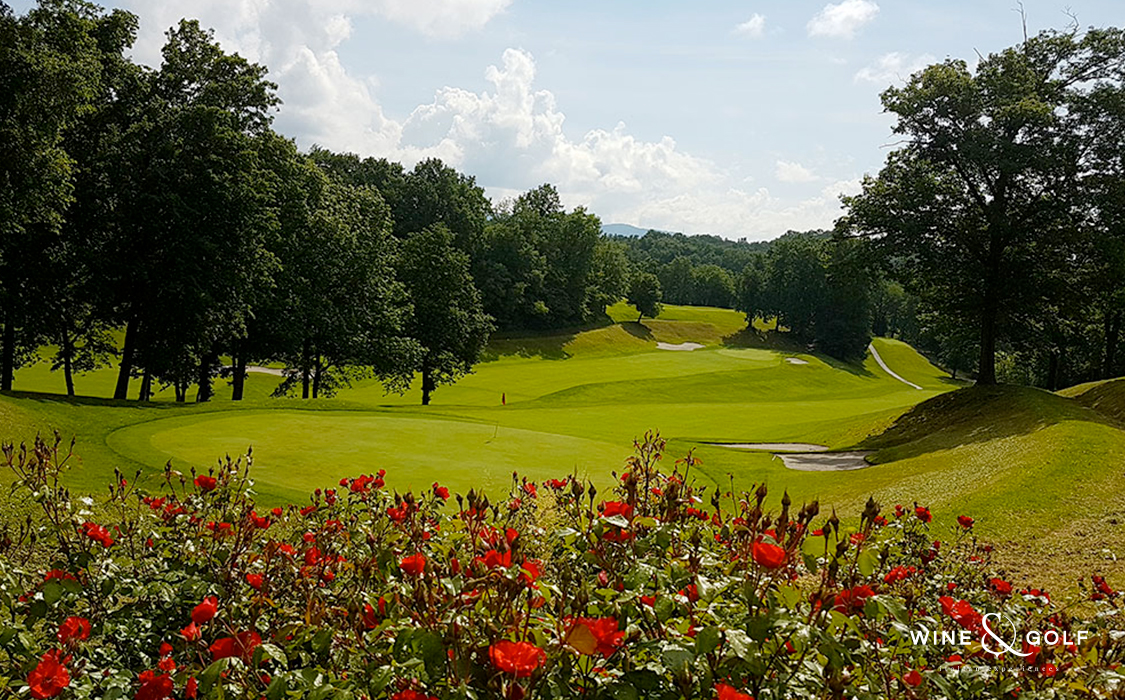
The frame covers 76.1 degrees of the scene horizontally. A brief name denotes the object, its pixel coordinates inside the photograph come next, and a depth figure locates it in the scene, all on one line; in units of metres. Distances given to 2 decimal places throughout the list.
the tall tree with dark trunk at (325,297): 28.36
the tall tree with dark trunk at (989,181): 20.47
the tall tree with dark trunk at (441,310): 35.59
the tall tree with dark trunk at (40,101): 16.97
